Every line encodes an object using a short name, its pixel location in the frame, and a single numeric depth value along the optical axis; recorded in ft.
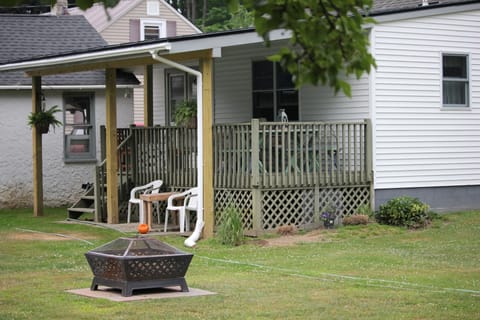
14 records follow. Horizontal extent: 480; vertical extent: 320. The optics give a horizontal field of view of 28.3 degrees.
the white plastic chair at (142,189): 61.67
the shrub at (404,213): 57.36
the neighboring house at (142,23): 117.70
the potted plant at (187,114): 59.82
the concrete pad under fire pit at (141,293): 35.06
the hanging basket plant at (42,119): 68.85
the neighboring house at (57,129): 80.79
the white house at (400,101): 59.06
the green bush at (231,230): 51.65
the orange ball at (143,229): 35.12
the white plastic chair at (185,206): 56.90
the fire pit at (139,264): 34.86
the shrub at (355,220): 57.11
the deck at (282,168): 55.72
